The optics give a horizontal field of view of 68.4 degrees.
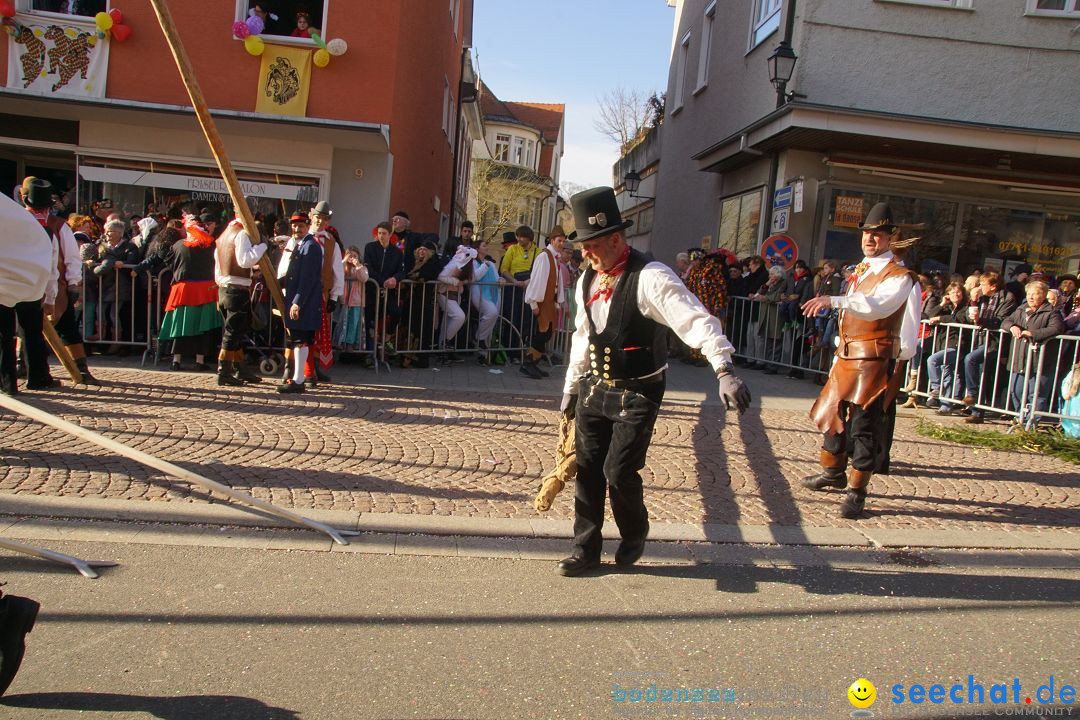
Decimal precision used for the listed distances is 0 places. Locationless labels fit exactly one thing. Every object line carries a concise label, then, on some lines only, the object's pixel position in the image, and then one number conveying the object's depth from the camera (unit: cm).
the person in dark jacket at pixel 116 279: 913
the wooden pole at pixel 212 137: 576
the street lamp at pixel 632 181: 2284
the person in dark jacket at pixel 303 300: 788
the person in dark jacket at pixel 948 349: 941
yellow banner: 1201
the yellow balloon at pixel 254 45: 1180
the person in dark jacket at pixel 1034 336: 827
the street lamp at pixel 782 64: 1226
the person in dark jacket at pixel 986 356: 902
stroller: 887
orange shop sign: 1355
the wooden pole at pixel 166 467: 331
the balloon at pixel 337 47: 1187
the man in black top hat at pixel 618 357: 387
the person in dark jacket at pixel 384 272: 974
